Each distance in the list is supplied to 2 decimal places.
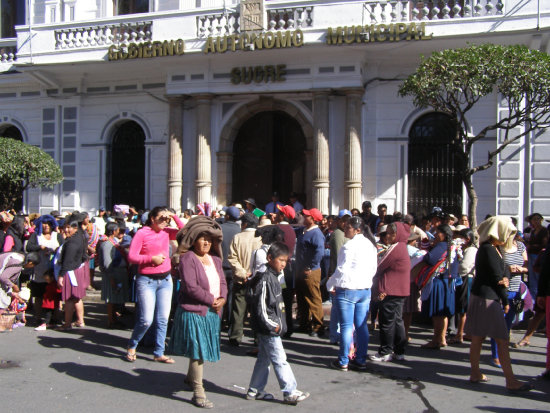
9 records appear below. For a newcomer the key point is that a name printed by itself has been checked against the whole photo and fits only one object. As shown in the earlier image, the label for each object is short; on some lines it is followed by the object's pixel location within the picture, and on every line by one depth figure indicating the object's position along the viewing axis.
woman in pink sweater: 7.46
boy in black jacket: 5.99
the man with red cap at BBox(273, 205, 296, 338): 8.80
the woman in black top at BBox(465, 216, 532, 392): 6.55
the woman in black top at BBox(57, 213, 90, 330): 9.10
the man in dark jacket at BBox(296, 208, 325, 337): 9.12
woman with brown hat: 5.98
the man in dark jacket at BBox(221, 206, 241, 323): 8.99
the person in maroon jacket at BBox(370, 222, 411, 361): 7.56
